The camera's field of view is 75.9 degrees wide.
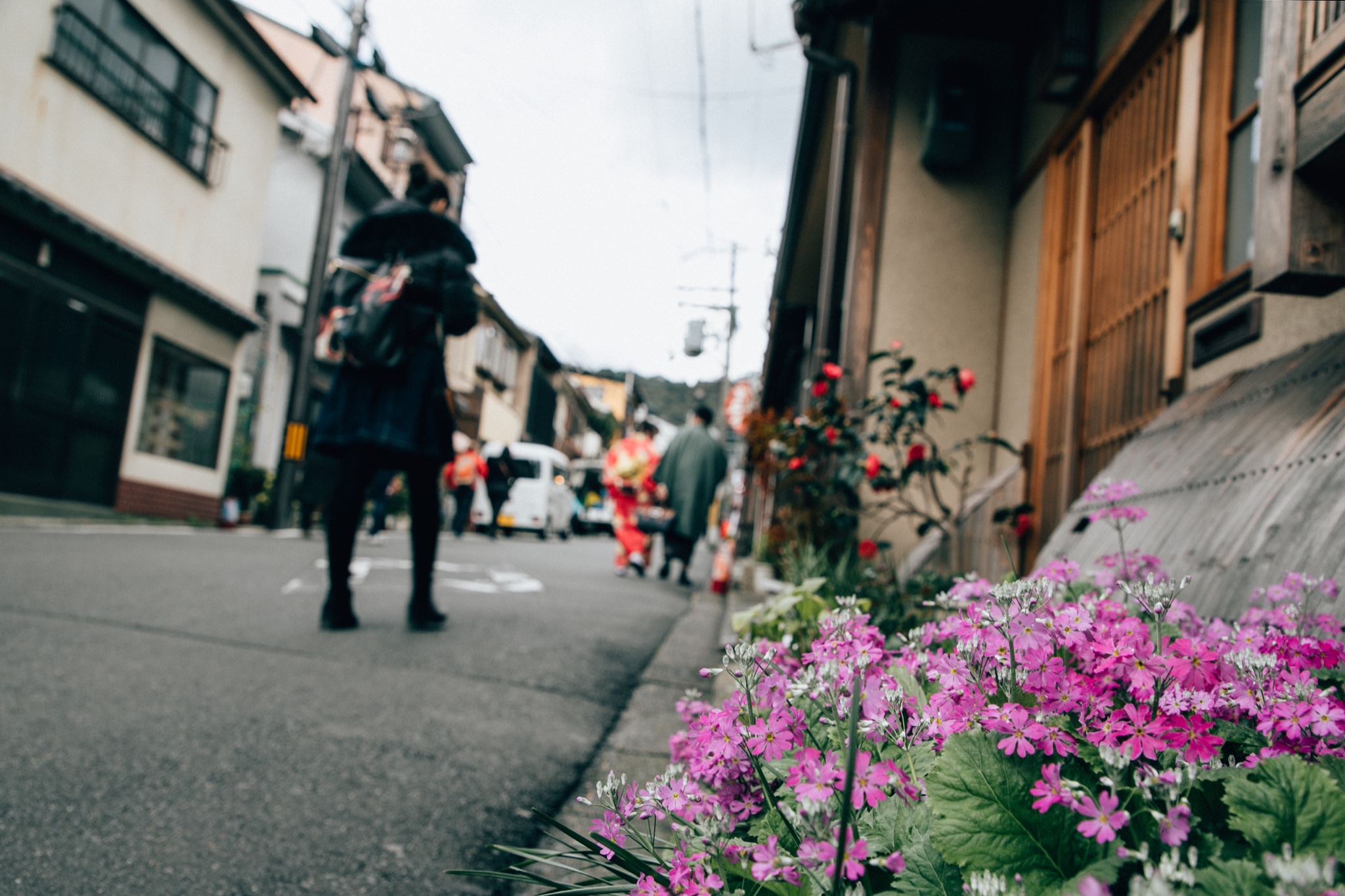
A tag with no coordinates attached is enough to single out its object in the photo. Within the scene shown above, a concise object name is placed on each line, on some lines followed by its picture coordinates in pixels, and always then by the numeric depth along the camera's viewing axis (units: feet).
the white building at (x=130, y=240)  27.78
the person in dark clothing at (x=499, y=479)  42.34
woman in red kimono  27.48
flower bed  1.81
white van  61.00
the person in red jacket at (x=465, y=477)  45.24
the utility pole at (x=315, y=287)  35.94
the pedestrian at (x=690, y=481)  26.25
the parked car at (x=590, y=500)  84.95
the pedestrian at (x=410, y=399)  10.40
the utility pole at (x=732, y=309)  95.81
